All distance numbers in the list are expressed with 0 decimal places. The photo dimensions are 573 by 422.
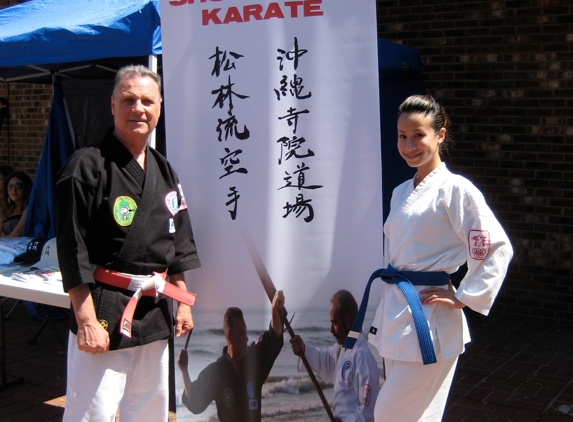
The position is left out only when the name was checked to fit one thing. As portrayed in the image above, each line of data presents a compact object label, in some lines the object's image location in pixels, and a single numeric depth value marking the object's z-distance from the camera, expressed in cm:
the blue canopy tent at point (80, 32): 342
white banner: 267
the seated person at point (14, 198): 512
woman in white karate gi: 215
